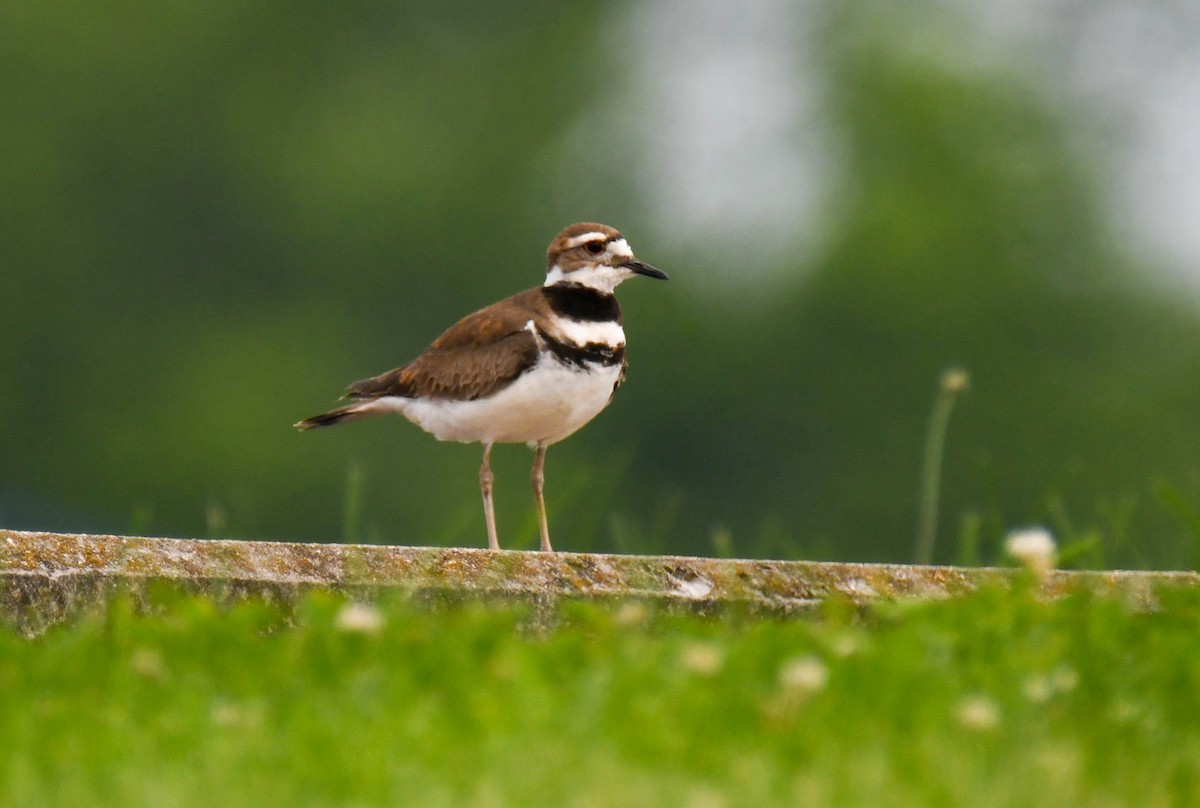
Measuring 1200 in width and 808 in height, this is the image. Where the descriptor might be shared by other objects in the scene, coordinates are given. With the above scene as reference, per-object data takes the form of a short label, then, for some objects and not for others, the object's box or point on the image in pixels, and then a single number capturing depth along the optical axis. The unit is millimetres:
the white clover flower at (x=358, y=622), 8492
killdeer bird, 15734
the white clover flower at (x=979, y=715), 7461
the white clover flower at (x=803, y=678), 7617
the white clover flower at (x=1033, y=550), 9211
